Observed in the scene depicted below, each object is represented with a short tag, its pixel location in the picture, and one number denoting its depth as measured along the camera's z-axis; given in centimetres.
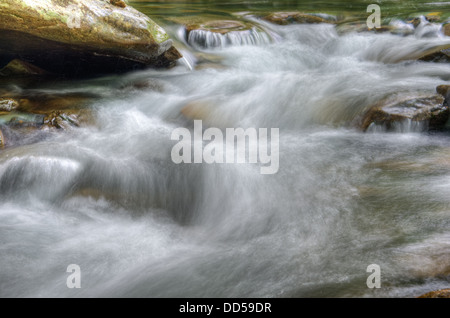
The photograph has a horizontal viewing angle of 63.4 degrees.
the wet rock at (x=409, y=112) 490
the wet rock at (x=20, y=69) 680
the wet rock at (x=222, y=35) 843
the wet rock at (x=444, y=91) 509
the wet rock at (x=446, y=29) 827
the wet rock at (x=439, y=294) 199
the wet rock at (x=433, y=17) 883
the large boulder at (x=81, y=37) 489
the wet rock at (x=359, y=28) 891
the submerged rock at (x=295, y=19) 1005
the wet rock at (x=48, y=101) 551
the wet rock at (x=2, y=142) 471
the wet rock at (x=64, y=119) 515
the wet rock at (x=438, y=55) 664
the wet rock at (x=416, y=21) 875
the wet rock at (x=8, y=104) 539
